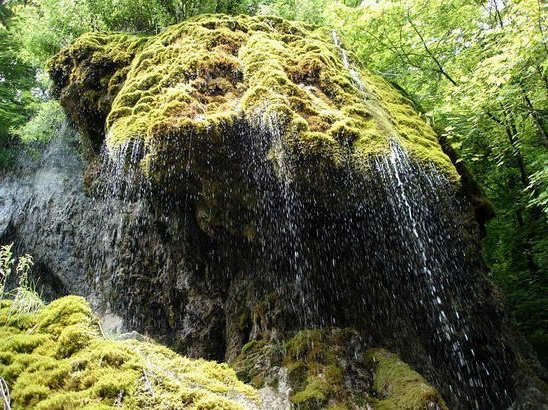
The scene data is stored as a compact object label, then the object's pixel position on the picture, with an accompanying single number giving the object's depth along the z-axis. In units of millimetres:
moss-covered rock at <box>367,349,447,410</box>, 4281
